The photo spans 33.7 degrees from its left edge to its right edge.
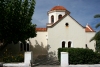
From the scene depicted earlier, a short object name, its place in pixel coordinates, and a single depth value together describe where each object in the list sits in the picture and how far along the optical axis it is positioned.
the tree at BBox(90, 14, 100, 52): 22.70
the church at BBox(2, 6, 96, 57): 25.36
